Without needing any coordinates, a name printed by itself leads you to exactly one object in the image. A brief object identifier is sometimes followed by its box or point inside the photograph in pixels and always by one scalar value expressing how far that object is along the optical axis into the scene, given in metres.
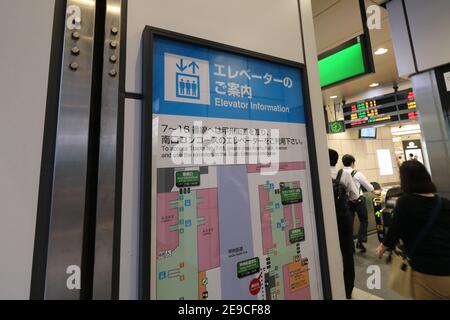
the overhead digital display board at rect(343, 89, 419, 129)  4.57
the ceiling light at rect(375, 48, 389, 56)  3.27
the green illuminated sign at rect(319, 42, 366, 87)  1.52
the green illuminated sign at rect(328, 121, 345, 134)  5.60
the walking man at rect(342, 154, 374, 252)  3.55
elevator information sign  0.69
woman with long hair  1.31
